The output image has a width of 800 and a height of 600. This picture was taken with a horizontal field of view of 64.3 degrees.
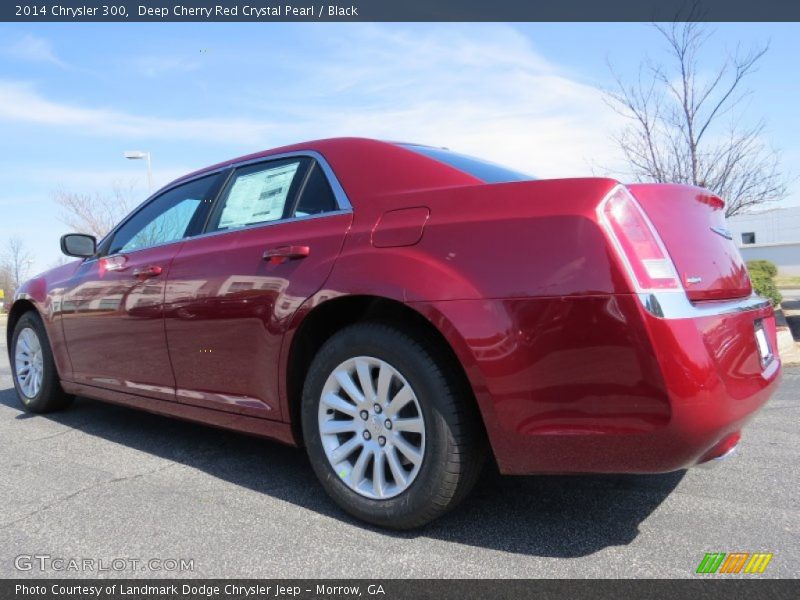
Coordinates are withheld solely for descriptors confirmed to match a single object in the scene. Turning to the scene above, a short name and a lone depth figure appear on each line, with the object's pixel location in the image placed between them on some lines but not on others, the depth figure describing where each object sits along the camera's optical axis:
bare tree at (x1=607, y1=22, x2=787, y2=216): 10.51
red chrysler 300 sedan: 2.06
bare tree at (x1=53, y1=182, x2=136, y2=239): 27.97
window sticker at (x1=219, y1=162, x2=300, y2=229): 3.18
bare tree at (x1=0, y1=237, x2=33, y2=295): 56.41
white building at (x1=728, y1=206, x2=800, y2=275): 49.50
